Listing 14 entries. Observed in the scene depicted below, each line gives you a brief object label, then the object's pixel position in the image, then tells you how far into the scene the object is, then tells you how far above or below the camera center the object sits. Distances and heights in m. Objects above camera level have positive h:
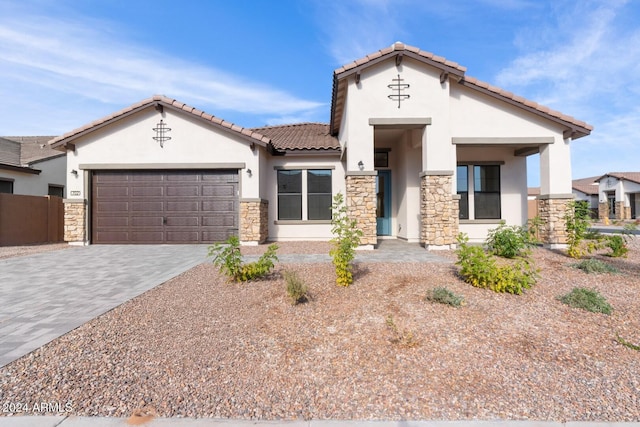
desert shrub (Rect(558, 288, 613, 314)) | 4.24 -1.28
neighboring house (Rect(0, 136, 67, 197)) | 13.80 +2.33
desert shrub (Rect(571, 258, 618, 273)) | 6.19 -1.13
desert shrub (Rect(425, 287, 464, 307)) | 4.33 -1.22
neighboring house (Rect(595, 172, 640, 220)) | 28.85 +1.68
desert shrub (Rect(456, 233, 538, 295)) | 4.82 -0.99
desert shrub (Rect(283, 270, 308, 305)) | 4.44 -1.10
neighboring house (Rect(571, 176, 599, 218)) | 34.25 +2.50
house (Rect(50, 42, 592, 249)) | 9.04 +1.77
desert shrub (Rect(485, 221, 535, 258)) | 6.96 -0.66
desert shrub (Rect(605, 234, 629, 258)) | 7.52 -0.82
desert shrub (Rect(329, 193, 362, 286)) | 5.09 -0.68
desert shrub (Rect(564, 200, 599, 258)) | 7.45 -0.39
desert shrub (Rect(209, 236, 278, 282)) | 5.45 -0.91
